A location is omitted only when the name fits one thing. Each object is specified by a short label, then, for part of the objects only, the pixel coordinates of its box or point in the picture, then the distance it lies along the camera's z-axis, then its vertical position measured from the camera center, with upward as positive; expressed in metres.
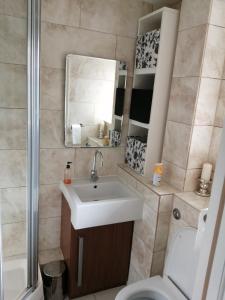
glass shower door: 1.46 -0.40
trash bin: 1.90 -1.47
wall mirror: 2.00 -0.07
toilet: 1.51 -1.14
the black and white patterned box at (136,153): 2.07 -0.50
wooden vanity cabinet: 1.88 -1.28
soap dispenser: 2.09 -0.70
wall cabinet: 1.80 +0.14
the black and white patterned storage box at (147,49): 1.87 +0.36
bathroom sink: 1.73 -0.83
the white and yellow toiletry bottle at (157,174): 1.83 -0.56
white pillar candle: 1.73 -0.49
